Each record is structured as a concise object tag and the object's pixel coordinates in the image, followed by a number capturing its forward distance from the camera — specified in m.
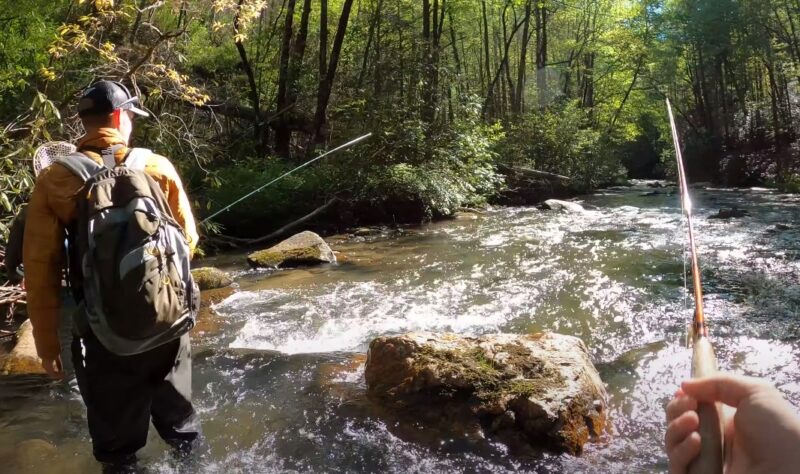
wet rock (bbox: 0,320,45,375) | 5.05
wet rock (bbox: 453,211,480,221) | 15.15
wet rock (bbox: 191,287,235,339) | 6.29
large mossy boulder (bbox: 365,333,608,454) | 3.70
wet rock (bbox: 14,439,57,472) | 3.51
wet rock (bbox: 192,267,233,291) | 8.13
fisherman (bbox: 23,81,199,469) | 2.51
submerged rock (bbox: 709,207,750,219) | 13.17
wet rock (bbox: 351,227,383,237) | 13.18
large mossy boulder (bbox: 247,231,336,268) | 9.80
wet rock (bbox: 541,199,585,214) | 16.03
